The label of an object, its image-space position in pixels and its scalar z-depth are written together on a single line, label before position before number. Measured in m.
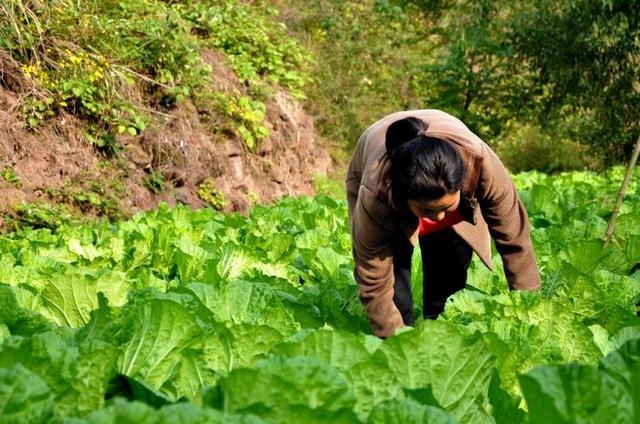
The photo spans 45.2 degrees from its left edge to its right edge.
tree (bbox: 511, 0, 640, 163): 19.91
